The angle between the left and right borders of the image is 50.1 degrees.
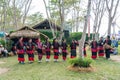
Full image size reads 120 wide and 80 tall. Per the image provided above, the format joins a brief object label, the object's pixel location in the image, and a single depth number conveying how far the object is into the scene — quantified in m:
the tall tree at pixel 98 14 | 12.35
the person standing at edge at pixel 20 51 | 7.48
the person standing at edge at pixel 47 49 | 7.77
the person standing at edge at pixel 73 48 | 8.02
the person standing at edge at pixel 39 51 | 7.66
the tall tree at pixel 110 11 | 10.34
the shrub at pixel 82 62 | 5.70
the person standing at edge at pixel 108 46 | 8.41
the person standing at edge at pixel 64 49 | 7.95
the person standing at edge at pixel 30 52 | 7.59
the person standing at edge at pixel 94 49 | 8.35
